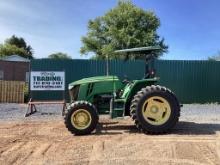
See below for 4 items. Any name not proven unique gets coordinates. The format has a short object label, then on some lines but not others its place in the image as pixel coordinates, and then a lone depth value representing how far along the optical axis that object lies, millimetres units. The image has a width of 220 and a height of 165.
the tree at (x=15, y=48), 30987
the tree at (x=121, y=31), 22690
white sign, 7540
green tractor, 4647
